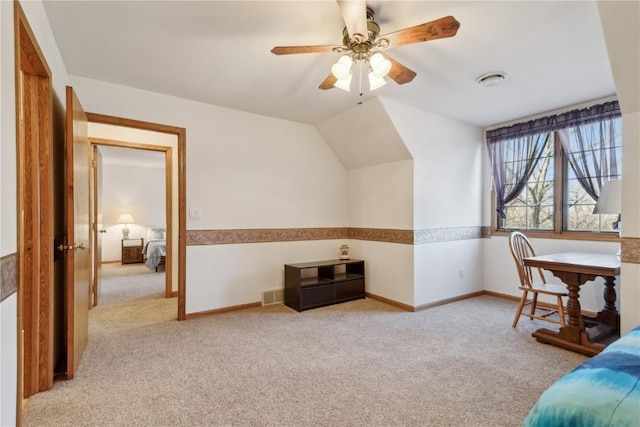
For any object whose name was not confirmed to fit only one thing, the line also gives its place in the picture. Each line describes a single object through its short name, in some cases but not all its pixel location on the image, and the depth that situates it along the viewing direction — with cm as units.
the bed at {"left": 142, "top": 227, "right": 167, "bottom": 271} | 598
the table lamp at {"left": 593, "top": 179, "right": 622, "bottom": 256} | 255
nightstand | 694
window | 325
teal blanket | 83
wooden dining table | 242
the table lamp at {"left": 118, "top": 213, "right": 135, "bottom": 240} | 726
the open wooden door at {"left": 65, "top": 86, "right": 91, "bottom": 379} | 209
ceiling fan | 160
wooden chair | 279
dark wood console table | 366
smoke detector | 268
